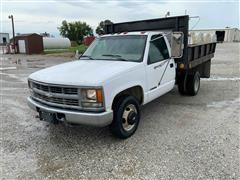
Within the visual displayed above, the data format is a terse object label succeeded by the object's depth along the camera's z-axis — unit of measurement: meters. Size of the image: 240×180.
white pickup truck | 3.49
